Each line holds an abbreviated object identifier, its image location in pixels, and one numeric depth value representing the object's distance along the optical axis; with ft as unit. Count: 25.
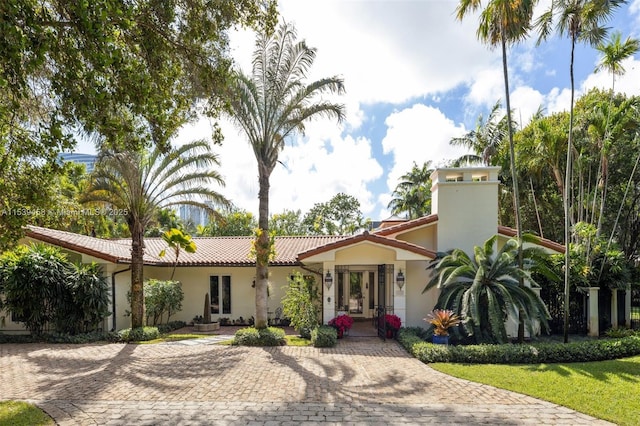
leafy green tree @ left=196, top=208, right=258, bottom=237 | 116.48
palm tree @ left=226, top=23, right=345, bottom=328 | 43.86
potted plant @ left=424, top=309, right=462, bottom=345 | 38.58
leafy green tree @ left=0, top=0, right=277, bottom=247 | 17.70
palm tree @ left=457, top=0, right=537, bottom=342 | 34.76
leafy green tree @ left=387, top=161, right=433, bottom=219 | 101.30
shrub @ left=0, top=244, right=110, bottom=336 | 43.62
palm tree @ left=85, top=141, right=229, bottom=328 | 45.09
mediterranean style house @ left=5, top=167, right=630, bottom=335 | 46.44
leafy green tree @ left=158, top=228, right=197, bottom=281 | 53.78
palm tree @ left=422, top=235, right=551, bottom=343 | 38.19
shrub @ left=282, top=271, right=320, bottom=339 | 44.50
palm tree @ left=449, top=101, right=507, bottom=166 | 79.10
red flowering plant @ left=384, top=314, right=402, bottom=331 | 45.16
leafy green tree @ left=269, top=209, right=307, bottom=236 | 132.05
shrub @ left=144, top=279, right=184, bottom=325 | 52.08
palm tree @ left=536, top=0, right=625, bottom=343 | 35.25
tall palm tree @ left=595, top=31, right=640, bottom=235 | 40.14
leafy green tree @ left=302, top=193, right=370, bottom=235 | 148.15
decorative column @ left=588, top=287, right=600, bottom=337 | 46.44
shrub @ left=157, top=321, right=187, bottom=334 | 51.98
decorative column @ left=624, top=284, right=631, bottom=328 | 48.29
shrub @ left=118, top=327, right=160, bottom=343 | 44.29
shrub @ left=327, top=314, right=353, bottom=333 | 45.09
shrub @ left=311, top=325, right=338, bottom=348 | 40.09
